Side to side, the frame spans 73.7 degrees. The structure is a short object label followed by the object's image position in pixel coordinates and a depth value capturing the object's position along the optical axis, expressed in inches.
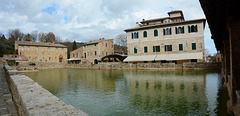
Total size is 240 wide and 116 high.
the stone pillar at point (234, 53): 174.4
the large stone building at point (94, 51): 1647.4
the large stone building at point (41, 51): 1604.3
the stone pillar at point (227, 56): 333.3
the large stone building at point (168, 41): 1031.6
